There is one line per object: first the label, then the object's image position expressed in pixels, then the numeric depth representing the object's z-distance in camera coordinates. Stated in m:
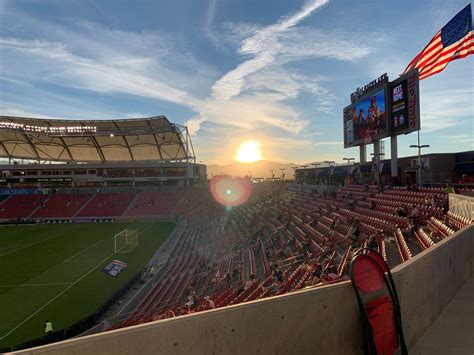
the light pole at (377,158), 26.02
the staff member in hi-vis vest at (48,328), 13.05
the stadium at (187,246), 10.41
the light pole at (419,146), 20.61
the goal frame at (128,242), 28.89
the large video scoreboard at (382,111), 22.05
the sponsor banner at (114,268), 22.11
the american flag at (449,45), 16.09
